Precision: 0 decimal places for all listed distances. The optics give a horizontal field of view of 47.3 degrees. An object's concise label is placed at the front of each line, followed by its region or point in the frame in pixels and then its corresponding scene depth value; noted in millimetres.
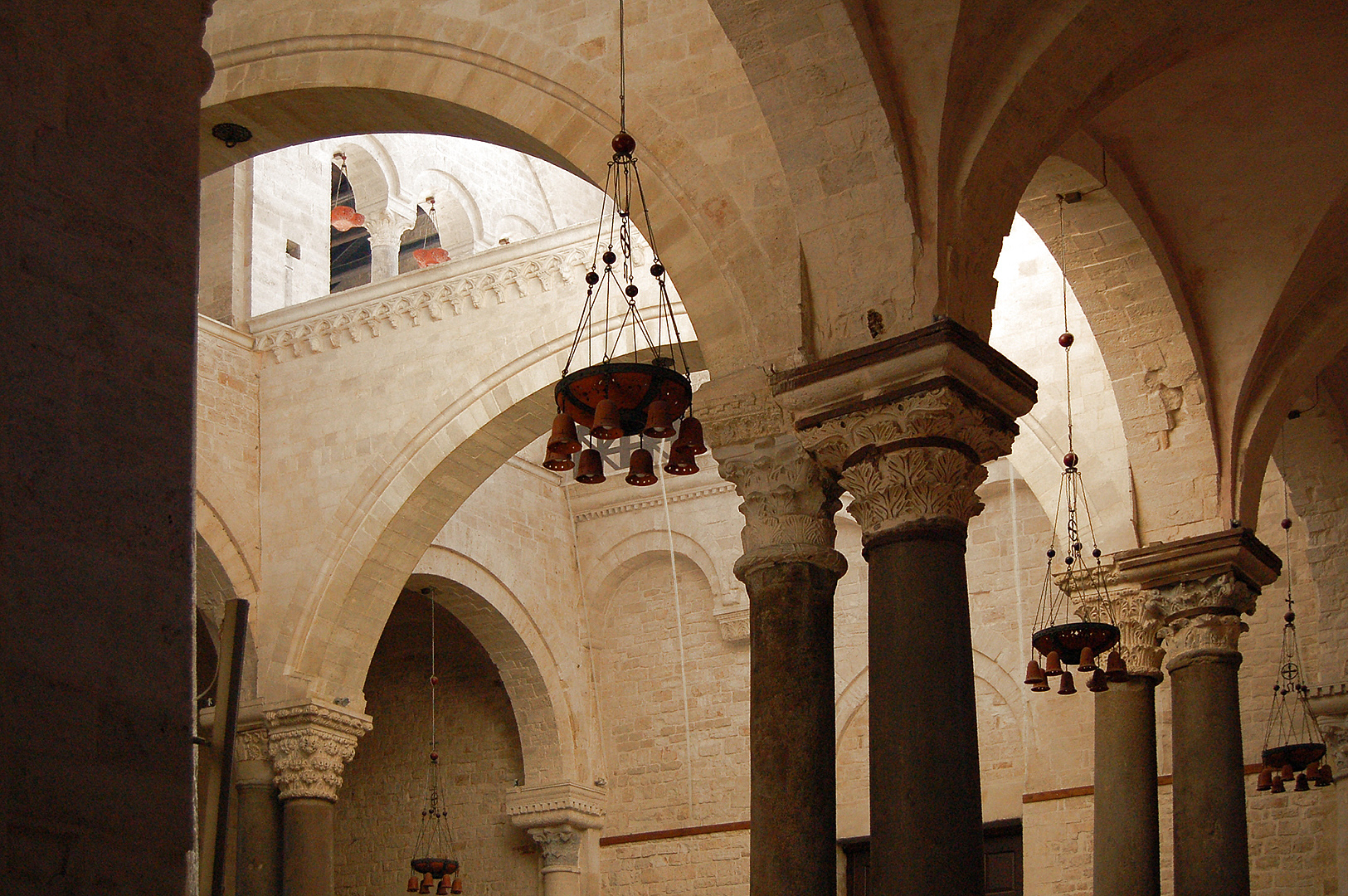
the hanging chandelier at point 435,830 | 15992
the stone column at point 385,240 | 19609
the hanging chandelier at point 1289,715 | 11359
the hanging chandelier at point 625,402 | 6914
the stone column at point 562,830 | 15453
